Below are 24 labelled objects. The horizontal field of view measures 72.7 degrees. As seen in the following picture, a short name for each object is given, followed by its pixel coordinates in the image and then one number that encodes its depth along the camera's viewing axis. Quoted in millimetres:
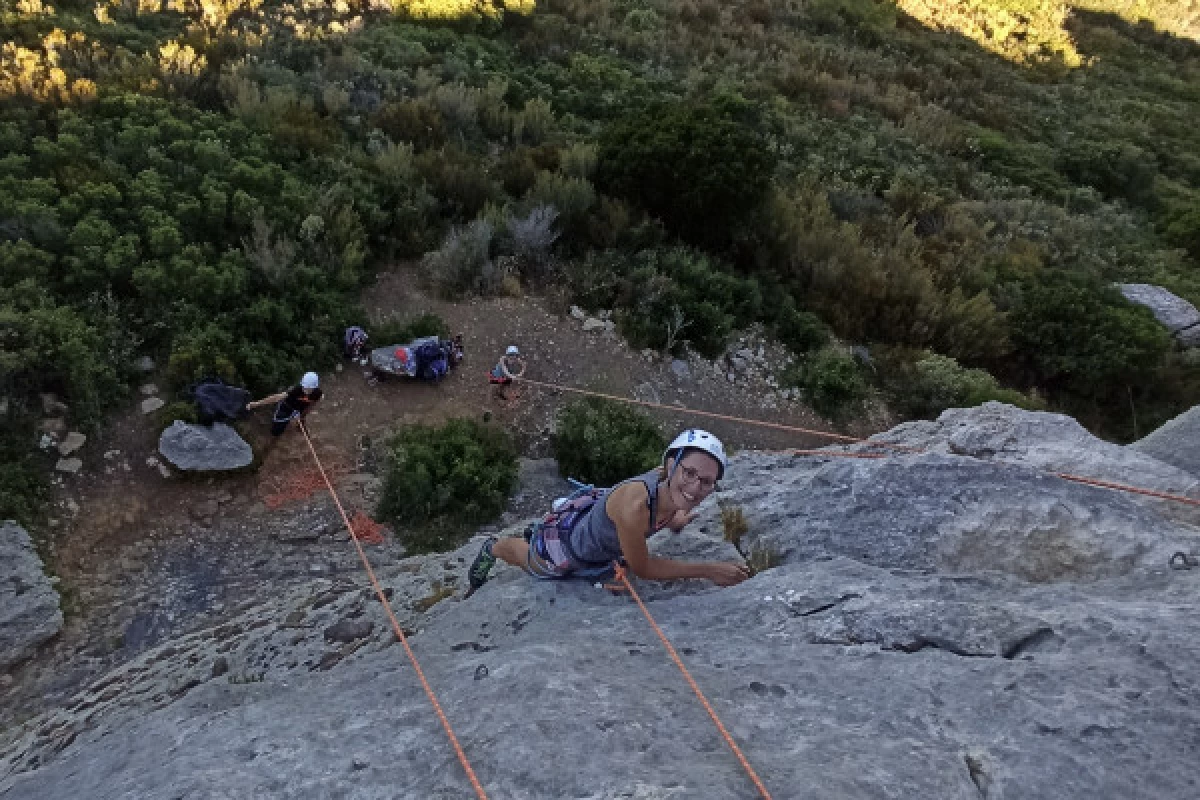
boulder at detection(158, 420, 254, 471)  7527
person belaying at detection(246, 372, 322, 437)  7859
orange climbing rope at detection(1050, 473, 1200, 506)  4883
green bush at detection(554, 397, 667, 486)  8688
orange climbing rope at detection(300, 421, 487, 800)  3244
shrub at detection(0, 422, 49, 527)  6824
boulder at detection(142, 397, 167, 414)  7930
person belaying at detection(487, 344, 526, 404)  9109
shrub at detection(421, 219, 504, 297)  10156
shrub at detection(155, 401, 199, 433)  7699
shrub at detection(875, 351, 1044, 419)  10383
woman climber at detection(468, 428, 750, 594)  3832
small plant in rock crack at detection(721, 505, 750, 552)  5406
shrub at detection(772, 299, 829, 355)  11086
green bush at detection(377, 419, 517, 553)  7838
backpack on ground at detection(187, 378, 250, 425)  7840
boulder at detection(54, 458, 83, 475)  7320
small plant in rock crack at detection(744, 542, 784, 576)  4992
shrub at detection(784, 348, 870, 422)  10453
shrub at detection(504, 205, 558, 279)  10633
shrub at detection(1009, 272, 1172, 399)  11453
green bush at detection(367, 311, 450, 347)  9320
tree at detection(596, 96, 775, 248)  11344
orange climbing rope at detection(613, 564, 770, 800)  3146
